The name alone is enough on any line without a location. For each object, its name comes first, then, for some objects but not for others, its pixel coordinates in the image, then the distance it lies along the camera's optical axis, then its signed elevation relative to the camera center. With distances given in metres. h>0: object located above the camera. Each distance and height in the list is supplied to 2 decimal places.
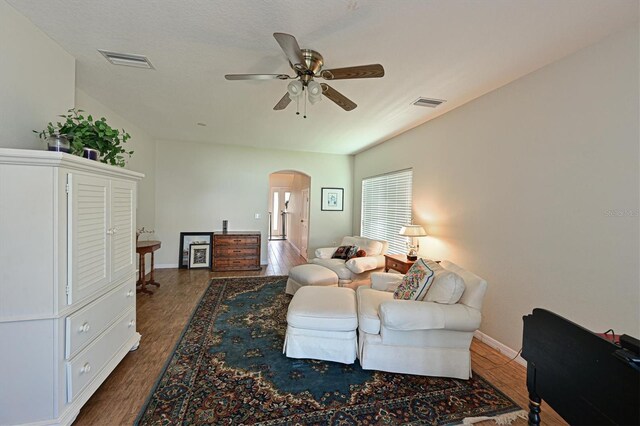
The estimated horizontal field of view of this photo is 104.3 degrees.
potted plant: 1.77 +0.52
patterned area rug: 1.69 -1.40
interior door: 6.66 -0.43
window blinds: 4.36 +0.08
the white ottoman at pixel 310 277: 3.50 -0.97
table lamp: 3.48 -0.31
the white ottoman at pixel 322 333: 2.23 -1.12
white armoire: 1.37 -0.47
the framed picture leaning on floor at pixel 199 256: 5.41 -1.06
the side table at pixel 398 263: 3.51 -0.76
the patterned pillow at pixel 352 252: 4.38 -0.74
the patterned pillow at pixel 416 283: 2.29 -0.68
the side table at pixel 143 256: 3.86 -0.79
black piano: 0.84 -0.63
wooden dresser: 5.31 -0.93
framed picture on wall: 6.33 +0.28
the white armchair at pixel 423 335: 2.01 -1.04
